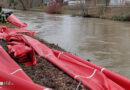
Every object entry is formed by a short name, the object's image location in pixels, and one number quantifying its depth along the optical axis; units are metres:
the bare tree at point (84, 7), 22.68
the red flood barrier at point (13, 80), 2.20
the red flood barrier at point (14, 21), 10.57
